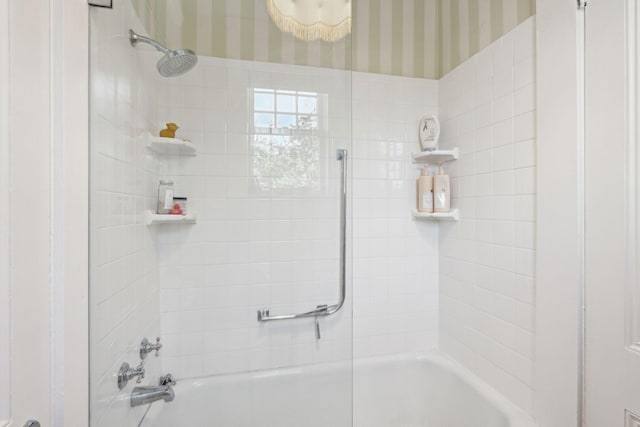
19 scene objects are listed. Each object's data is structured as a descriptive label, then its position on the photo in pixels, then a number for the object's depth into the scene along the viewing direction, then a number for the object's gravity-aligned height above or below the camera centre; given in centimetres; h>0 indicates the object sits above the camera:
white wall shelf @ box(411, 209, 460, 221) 154 -1
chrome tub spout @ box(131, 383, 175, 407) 106 -67
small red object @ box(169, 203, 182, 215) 122 +1
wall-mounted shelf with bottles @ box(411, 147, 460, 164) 153 +29
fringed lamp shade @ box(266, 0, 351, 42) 121 +80
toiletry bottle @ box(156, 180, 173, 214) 119 +6
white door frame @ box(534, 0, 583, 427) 98 -2
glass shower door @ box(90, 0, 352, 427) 118 -3
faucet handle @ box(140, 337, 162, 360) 113 -52
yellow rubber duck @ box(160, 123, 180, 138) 118 +32
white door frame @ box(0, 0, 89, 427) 59 +1
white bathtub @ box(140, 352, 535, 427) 124 -81
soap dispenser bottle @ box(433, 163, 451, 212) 156 +10
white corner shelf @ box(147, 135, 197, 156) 116 +26
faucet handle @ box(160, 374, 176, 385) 124 -69
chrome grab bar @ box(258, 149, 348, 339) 138 -15
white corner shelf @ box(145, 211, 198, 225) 116 -2
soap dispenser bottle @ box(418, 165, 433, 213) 159 +10
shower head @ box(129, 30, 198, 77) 110 +57
